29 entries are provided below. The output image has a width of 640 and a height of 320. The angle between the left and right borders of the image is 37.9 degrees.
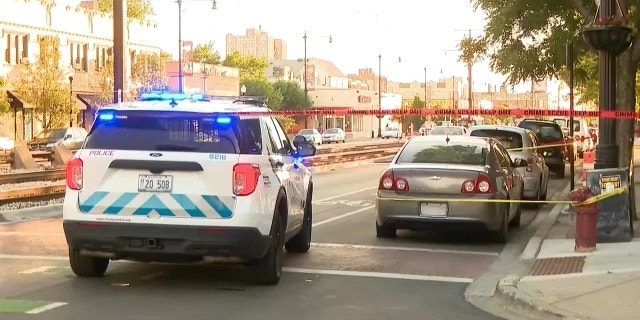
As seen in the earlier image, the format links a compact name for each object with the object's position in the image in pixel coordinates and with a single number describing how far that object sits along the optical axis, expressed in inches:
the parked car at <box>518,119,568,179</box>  1051.7
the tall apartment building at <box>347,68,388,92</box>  6588.6
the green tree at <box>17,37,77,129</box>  1841.8
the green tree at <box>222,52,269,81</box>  5007.4
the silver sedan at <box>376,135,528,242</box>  474.3
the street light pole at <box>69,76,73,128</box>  1897.1
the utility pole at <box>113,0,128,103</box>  855.7
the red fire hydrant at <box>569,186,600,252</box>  434.6
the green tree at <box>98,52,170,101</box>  2073.1
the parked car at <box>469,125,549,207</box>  701.3
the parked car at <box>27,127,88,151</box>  1487.9
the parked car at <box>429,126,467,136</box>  1435.5
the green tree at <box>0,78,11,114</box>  1721.2
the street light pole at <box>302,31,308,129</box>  2954.7
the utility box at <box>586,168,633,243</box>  460.1
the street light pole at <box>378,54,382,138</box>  3732.8
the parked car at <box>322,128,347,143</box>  3004.4
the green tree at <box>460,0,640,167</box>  748.0
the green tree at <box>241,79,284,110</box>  3592.5
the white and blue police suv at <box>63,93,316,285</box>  336.8
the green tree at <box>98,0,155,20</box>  3501.2
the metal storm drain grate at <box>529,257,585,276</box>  384.1
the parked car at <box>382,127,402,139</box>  3457.2
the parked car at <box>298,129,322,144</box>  2609.5
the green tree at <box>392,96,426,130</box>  3340.8
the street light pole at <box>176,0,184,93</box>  1792.6
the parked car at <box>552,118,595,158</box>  1457.8
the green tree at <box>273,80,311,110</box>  3757.4
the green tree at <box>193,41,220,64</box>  5088.6
